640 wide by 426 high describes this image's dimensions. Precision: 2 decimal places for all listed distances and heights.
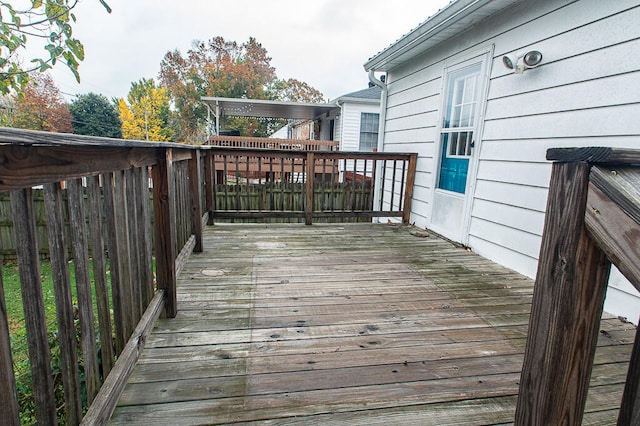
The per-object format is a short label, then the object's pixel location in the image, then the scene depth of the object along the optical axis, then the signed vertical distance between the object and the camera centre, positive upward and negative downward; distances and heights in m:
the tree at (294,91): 30.25 +5.63
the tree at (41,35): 1.53 +0.50
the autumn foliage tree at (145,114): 26.77 +2.51
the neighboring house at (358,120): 10.88 +1.13
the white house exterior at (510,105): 2.30 +0.49
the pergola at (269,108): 11.22 +1.59
